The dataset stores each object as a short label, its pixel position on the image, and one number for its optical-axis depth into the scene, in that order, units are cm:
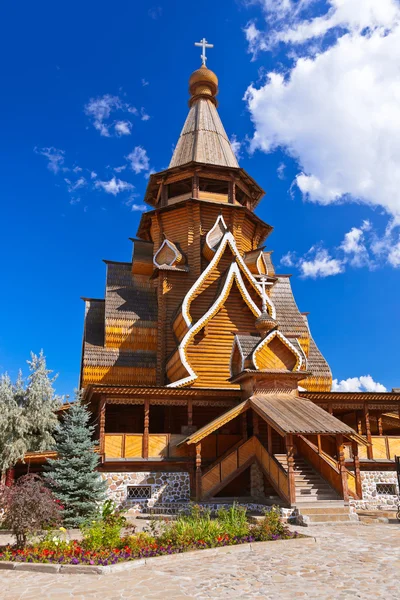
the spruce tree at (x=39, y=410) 1672
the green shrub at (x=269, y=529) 1033
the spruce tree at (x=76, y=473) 1309
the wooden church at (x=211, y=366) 1558
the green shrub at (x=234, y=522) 1038
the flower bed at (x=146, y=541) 875
